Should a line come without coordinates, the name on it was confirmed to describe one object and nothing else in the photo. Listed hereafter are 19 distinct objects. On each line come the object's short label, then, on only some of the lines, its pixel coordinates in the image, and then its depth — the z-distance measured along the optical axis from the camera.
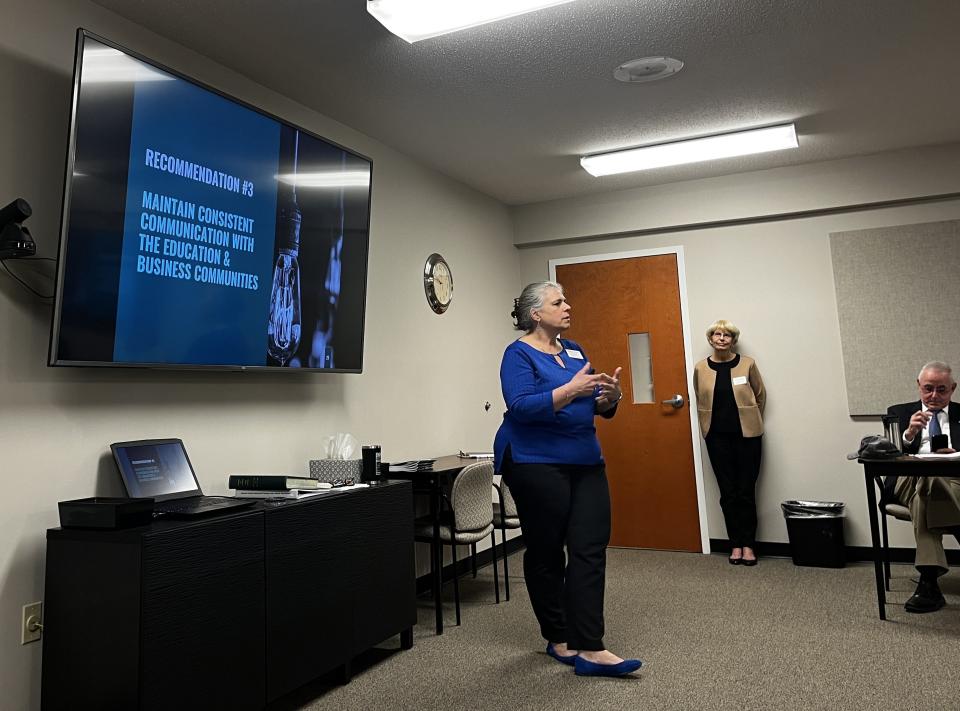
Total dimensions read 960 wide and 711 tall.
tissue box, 3.17
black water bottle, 3.32
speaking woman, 2.73
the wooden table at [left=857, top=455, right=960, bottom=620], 3.08
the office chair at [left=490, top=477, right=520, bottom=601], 4.01
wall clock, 4.57
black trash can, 4.52
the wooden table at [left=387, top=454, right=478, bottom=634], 3.45
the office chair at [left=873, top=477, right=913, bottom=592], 3.72
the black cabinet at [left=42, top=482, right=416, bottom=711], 2.05
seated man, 3.44
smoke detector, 3.32
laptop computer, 2.46
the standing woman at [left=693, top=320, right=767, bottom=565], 4.84
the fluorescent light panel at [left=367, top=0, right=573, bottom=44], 2.57
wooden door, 5.25
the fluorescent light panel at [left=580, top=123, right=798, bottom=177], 4.23
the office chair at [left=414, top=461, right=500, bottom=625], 3.56
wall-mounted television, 2.30
